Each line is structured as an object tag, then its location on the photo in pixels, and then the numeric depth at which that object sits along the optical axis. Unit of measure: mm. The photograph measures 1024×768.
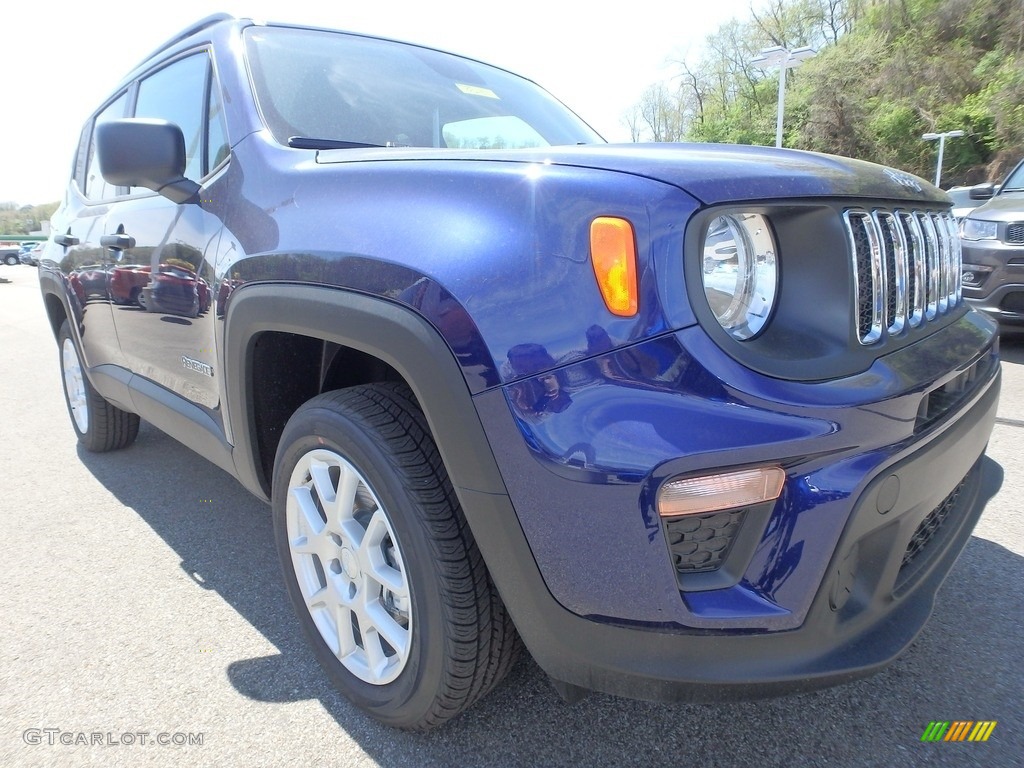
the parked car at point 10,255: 51406
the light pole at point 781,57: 15550
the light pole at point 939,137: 24075
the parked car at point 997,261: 4930
